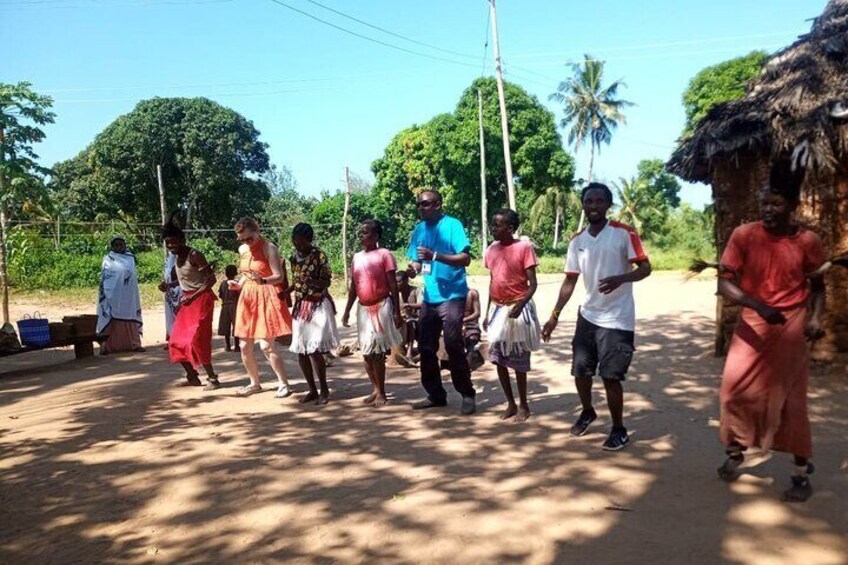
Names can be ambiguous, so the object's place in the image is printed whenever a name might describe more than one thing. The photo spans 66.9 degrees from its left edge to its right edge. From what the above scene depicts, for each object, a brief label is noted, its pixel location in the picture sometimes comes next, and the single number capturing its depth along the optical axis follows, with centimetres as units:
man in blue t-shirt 533
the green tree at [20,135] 902
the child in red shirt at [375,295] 567
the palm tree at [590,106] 4047
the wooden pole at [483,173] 3003
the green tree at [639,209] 4056
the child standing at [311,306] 586
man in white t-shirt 413
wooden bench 943
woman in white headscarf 1002
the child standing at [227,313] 979
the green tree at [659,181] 5359
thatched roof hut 616
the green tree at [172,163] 3014
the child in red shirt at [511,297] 498
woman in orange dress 625
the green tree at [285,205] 4201
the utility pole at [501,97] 1850
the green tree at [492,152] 3319
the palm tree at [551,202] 3325
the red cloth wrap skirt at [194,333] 674
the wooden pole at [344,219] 1941
